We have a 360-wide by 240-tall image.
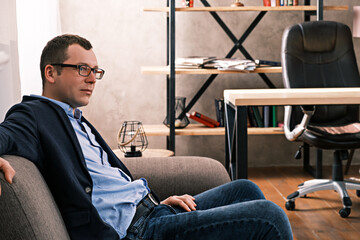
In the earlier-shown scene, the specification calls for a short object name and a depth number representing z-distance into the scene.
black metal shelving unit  3.46
